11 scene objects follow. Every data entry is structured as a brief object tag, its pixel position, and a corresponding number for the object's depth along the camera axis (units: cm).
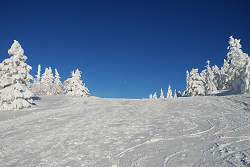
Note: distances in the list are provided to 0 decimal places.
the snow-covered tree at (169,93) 9662
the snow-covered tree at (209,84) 5638
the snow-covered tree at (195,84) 4906
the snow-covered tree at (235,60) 3787
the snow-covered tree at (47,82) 6831
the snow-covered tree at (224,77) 5828
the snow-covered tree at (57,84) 7186
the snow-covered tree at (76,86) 5270
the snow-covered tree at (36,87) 6709
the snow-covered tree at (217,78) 6552
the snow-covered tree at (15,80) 2197
